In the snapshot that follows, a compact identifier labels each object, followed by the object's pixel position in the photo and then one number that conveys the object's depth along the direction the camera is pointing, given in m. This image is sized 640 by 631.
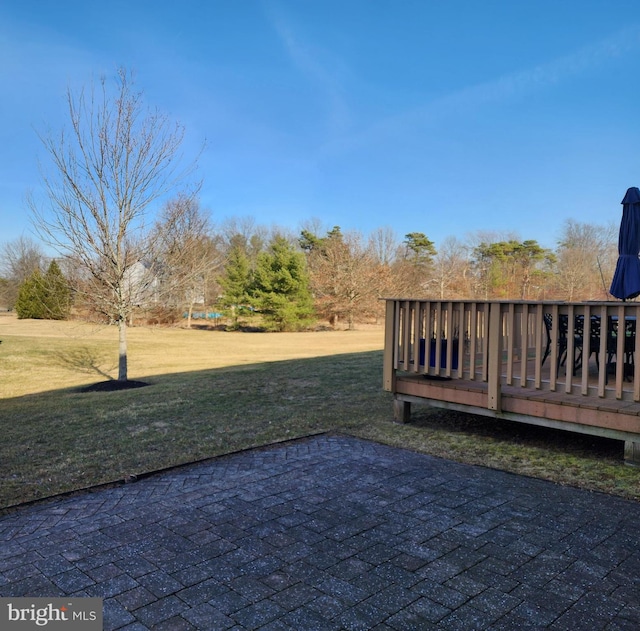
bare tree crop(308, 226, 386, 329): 30.58
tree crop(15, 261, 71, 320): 26.44
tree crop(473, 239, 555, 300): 33.97
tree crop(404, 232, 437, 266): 40.03
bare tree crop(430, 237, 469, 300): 34.12
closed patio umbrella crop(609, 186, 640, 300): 5.00
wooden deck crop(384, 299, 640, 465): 3.68
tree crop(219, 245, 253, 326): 29.11
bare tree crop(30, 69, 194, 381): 8.52
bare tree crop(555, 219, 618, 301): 28.92
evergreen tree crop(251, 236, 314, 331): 27.25
